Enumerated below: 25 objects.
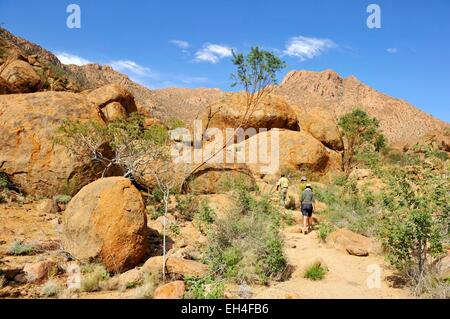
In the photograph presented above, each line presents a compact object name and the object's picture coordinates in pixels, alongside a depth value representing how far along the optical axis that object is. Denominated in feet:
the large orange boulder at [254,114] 63.36
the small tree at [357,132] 69.41
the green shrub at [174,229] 26.99
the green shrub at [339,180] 51.72
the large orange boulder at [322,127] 66.39
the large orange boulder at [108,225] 20.76
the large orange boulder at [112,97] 60.34
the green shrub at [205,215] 28.17
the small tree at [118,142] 32.17
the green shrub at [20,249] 22.38
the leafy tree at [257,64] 39.65
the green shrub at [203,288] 17.06
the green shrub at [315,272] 20.95
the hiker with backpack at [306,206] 31.22
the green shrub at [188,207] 33.66
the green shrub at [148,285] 17.58
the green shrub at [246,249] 20.31
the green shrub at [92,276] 18.53
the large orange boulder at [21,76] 56.98
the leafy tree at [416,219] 19.07
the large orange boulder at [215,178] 40.64
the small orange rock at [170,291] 17.14
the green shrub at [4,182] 31.89
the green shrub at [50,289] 17.66
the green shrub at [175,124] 34.87
